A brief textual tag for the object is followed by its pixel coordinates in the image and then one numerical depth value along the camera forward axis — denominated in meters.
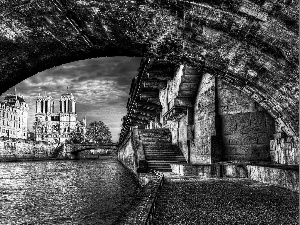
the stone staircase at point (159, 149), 14.05
